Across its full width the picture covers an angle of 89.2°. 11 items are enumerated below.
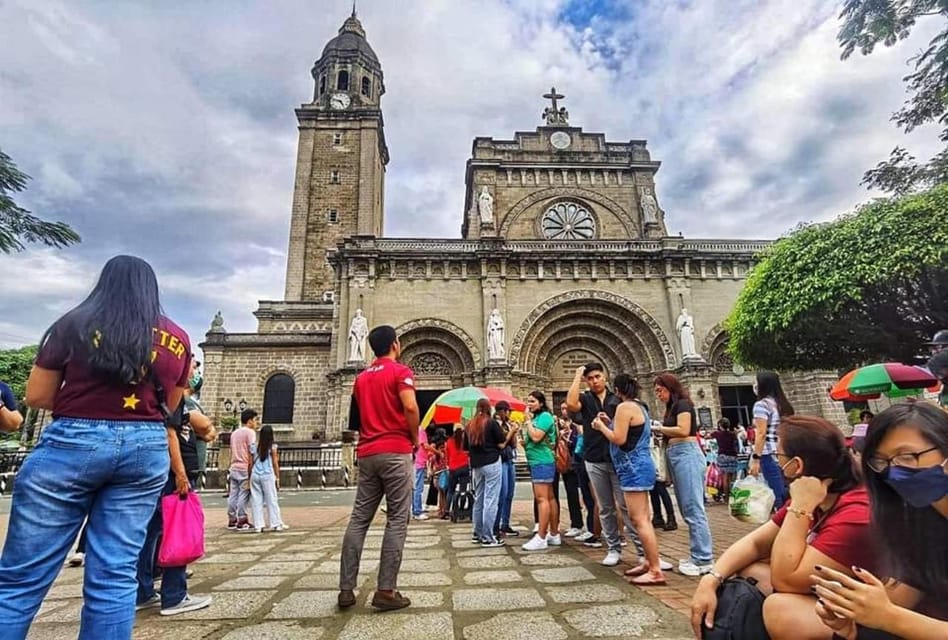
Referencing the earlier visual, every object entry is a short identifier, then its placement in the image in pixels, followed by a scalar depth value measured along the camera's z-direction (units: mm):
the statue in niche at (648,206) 24772
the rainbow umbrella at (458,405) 9906
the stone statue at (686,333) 20328
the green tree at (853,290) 12344
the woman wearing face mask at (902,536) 1301
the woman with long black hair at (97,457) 1819
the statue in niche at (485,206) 23844
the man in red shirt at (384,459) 3261
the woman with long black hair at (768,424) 5047
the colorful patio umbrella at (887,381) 6828
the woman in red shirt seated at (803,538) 1598
